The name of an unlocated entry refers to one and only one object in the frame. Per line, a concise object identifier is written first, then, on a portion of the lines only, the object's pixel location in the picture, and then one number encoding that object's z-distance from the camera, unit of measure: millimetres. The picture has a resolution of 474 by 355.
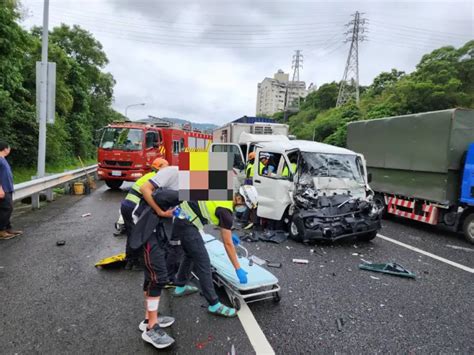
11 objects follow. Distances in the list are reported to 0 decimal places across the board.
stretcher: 3584
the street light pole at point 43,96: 9656
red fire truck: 12328
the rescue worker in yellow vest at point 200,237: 3170
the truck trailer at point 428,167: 7129
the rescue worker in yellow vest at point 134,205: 3416
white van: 6102
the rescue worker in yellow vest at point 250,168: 8156
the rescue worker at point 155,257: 2926
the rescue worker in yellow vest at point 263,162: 7738
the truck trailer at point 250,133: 12352
